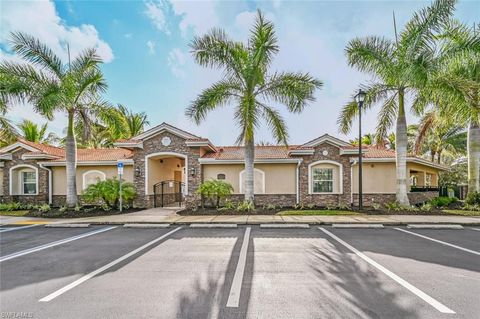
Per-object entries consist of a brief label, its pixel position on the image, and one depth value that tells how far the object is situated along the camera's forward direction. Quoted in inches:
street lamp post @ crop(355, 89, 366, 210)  490.0
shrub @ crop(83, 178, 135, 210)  529.0
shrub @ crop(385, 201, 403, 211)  504.2
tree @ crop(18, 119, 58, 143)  882.6
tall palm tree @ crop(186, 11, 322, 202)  476.1
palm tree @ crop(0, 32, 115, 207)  475.5
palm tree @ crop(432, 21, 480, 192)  457.1
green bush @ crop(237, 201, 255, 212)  502.3
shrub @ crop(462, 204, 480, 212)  521.8
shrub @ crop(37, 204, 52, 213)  530.5
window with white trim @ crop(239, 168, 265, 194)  610.2
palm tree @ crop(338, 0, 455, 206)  461.1
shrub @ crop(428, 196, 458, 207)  584.4
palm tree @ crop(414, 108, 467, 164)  806.5
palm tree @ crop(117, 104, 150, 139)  1011.3
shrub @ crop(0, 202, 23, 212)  590.2
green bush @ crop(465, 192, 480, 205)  555.5
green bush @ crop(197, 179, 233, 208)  520.1
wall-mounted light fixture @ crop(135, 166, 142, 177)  592.4
